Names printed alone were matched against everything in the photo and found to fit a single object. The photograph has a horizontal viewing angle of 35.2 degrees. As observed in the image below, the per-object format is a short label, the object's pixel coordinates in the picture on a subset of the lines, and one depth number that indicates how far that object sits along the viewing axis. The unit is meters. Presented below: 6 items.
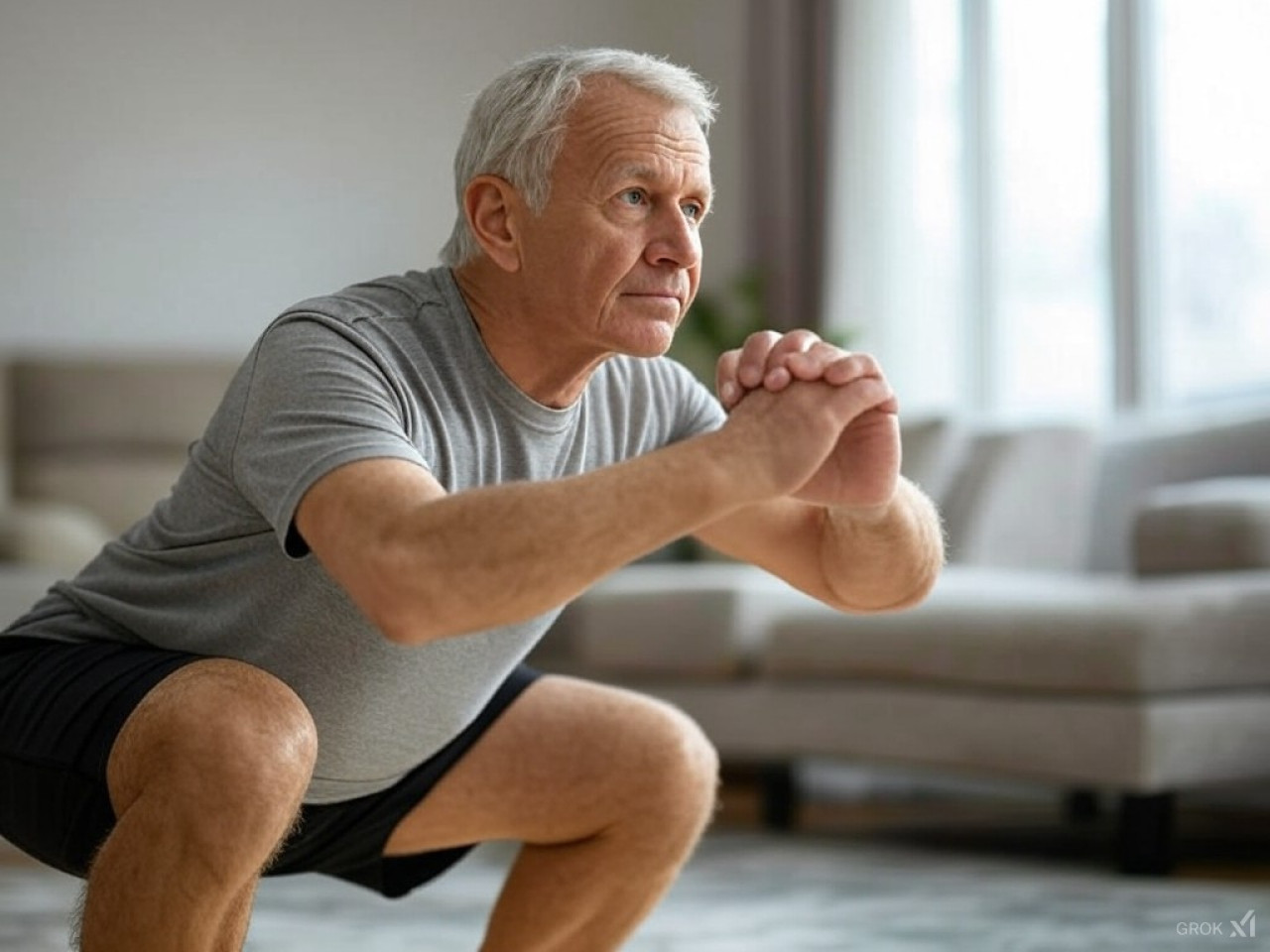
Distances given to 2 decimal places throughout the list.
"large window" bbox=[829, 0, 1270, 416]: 4.73
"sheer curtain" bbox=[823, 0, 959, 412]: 5.50
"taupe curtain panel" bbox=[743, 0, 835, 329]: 5.79
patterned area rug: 2.60
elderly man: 1.39
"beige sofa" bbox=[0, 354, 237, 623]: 5.34
